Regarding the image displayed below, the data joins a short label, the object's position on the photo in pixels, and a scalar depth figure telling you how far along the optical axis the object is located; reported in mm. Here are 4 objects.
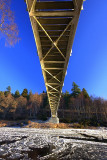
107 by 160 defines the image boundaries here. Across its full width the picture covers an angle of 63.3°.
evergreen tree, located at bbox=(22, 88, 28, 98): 55431
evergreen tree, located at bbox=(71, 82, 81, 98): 49678
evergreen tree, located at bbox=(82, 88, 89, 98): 45906
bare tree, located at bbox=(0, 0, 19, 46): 4497
